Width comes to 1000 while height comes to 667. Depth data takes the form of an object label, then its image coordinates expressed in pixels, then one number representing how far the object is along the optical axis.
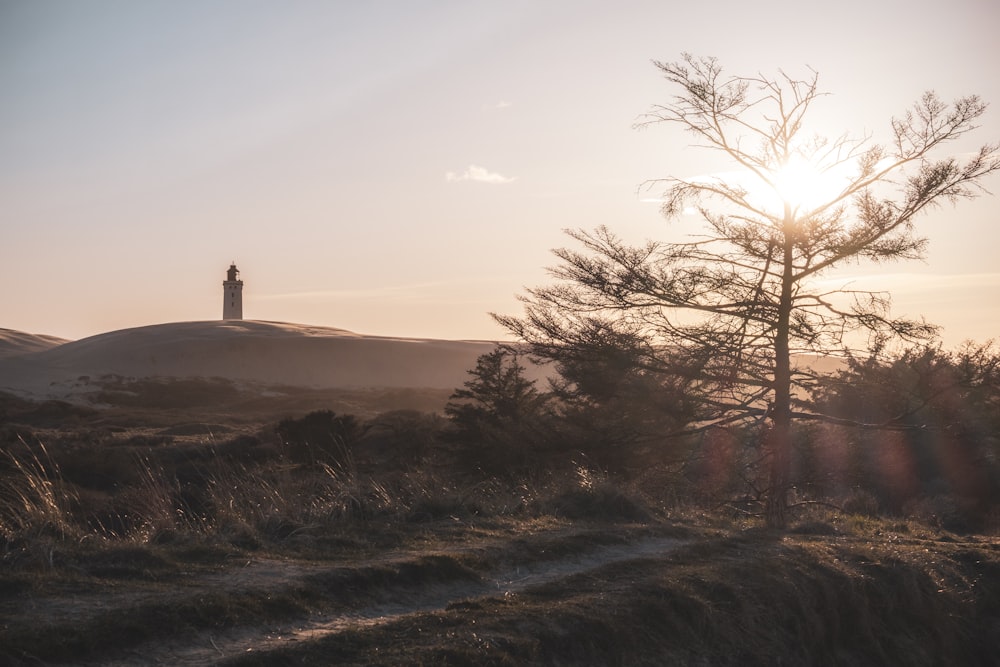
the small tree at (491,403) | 25.11
